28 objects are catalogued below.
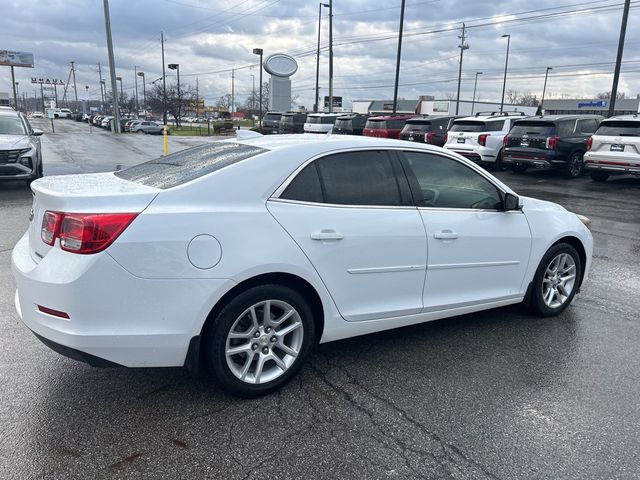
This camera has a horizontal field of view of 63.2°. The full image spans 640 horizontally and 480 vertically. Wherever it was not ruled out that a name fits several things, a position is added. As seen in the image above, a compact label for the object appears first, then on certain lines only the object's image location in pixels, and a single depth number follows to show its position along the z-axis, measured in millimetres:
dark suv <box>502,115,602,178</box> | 14625
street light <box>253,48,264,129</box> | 42366
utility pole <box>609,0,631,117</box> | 18812
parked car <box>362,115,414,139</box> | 21125
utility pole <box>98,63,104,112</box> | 117350
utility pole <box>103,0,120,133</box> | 34597
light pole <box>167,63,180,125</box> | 55312
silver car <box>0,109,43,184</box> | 10492
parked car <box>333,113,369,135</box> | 23781
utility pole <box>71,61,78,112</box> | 117062
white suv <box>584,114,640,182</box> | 13031
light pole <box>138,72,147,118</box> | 75062
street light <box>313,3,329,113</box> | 41988
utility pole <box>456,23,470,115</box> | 50716
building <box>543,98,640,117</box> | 79750
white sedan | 2783
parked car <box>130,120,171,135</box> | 46281
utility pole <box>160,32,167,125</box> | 55688
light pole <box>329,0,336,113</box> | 34500
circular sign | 44250
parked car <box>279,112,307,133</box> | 29672
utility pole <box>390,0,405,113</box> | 27234
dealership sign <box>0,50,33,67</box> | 92000
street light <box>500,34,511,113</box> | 56562
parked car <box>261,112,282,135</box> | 31781
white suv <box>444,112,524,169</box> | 16344
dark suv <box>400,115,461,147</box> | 18703
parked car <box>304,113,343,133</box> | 26359
